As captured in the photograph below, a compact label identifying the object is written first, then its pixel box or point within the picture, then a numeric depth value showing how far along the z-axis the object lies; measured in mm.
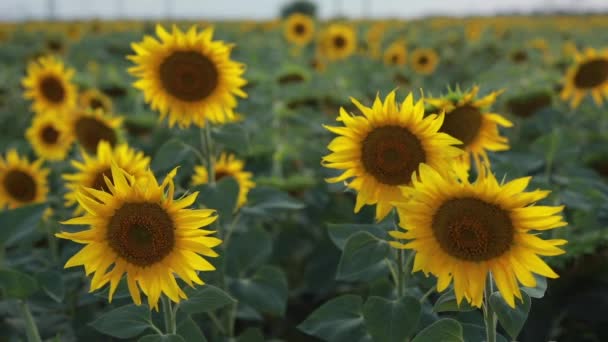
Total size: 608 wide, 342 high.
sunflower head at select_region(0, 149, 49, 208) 2949
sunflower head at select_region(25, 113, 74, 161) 3496
